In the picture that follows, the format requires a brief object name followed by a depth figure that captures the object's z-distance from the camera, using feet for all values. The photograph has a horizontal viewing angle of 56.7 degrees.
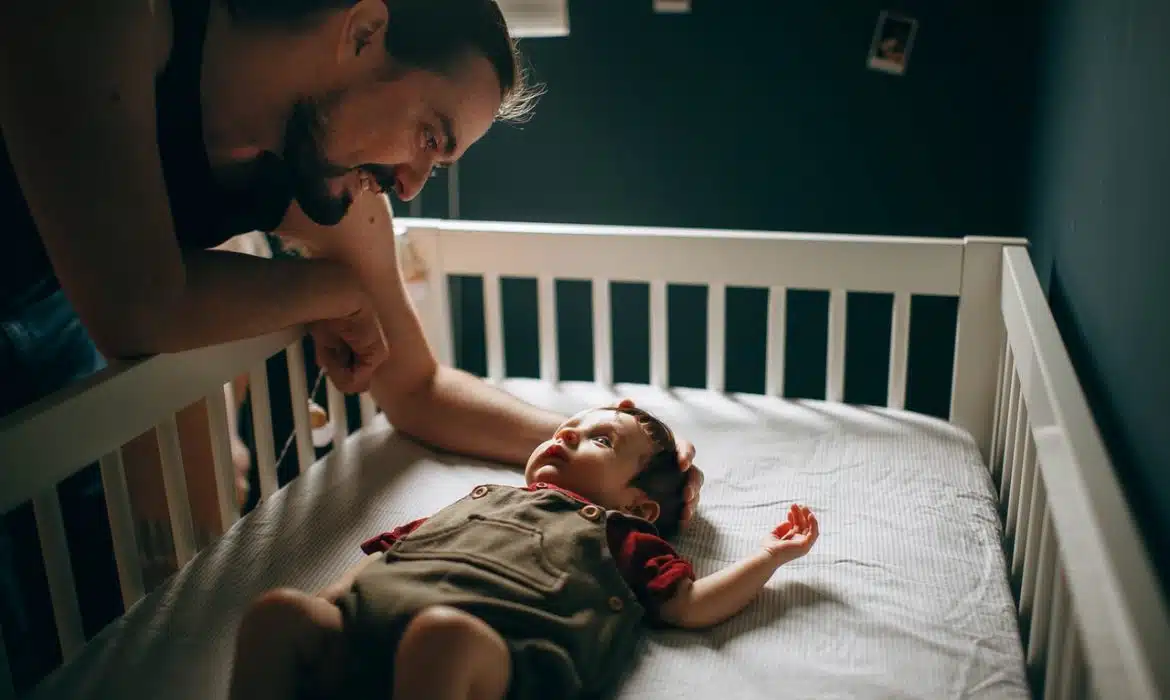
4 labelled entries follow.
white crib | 2.48
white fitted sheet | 3.55
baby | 3.12
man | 2.93
